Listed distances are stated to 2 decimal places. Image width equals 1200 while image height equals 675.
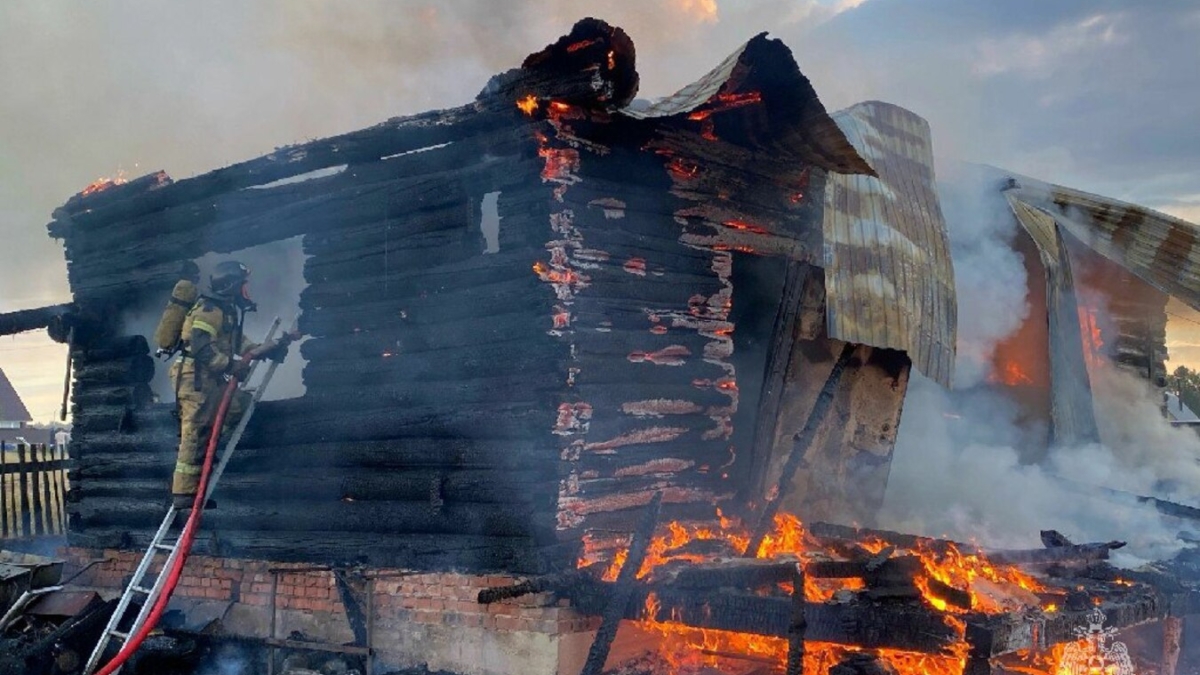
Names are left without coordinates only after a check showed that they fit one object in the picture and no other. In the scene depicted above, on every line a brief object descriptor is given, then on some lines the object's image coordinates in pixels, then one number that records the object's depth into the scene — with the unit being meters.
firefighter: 7.97
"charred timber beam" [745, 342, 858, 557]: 8.17
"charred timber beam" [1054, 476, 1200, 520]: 9.89
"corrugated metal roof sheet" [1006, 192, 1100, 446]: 11.94
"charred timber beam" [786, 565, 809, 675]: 5.93
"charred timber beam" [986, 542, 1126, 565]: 7.16
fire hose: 7.07
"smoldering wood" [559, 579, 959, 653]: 5.76
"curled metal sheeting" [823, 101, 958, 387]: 8.98
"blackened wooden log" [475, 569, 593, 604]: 6.68
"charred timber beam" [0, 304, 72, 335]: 10.84
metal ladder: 7.49
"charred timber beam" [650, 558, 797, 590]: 6.48
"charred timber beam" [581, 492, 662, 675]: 6.59
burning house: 6.67
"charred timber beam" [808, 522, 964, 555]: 7.11
